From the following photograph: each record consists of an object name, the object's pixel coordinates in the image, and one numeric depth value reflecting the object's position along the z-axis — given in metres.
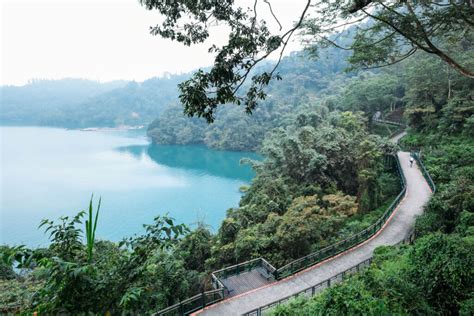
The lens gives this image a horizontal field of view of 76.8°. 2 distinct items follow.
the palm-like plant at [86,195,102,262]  2.41
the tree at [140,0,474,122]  5.07
